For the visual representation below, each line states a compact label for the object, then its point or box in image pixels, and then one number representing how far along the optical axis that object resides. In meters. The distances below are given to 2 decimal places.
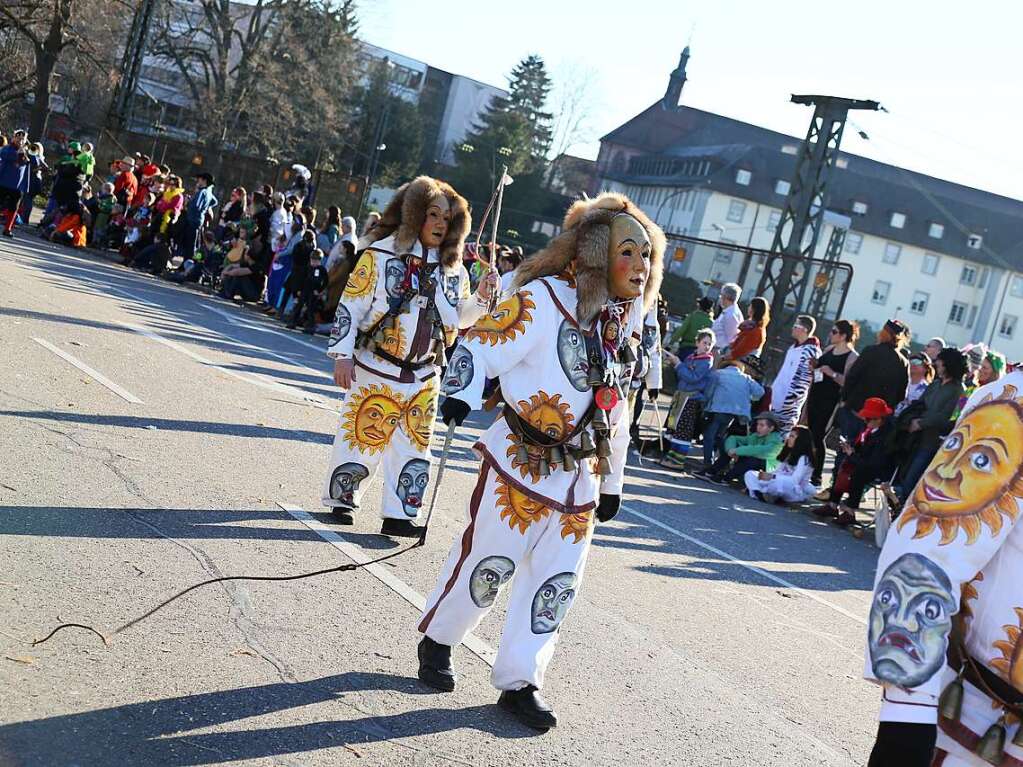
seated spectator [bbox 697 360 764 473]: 14.88
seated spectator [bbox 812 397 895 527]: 13.36
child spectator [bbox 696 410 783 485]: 14.36
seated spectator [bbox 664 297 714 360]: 16.81
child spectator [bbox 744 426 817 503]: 13.86
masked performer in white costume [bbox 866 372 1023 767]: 2.51
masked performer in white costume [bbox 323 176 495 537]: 7.56
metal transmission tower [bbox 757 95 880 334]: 23.50
